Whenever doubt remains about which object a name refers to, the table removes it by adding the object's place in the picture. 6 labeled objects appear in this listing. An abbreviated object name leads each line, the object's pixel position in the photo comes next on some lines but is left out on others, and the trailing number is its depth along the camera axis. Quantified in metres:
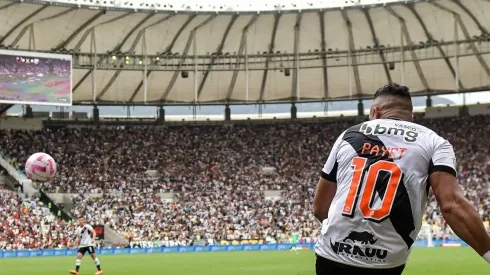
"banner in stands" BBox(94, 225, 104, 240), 43.78
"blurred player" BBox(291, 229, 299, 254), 44.56
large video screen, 44.84
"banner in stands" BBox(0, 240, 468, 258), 40.91
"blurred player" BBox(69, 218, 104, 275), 22.66
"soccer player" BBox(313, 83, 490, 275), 4.28
